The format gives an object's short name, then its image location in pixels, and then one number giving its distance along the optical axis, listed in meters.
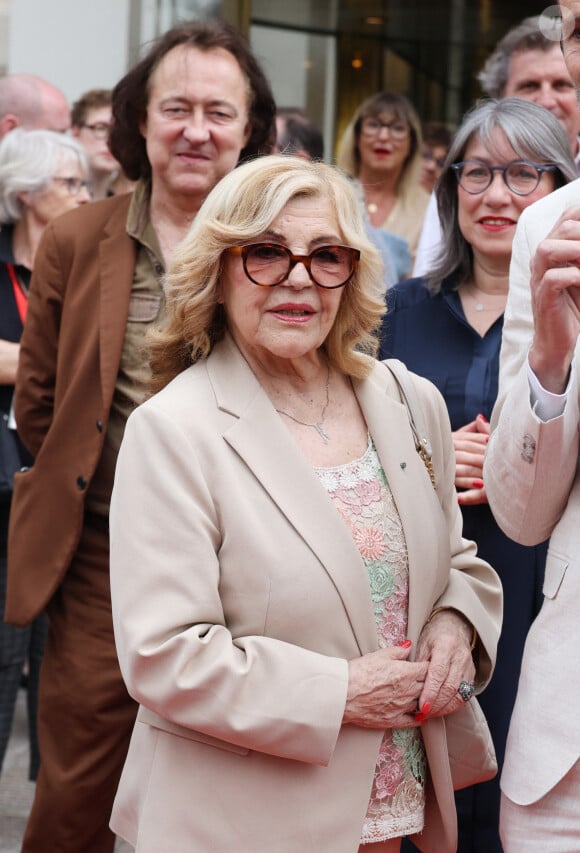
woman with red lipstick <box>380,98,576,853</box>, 3.56
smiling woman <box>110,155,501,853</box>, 2.42
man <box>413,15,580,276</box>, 5.25
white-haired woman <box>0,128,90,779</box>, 4.75
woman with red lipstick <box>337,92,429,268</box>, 6.67
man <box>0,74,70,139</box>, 6.89
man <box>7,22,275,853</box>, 3.73
